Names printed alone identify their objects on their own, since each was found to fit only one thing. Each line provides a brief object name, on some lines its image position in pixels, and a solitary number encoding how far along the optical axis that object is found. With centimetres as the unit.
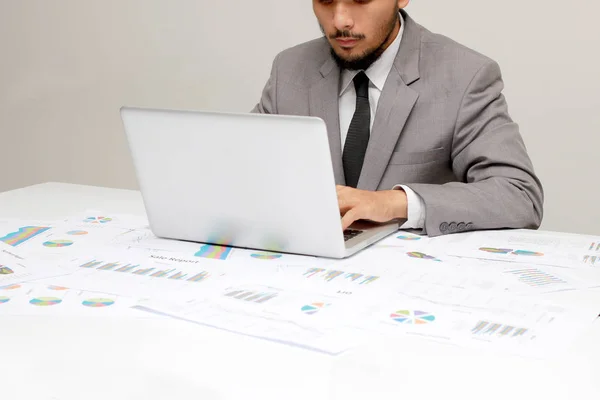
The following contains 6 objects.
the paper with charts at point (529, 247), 219
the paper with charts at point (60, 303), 195
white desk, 172
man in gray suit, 264
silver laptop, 212
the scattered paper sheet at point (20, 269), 210
